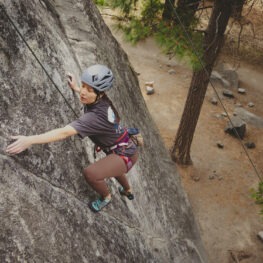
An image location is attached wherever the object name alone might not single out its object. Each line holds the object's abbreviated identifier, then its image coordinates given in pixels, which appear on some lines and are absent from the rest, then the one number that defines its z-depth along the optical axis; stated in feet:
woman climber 11.60
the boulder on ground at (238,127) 47.65
